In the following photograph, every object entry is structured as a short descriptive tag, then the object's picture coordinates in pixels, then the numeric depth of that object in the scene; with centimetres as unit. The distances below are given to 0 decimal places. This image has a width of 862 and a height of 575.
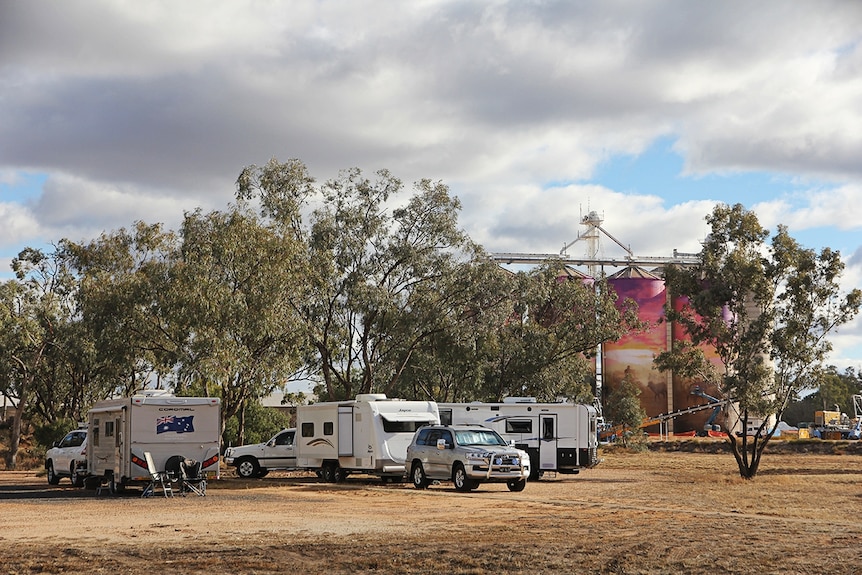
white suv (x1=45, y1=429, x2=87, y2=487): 3139
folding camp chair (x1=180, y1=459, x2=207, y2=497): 2633
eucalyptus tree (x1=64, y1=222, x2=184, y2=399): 3397
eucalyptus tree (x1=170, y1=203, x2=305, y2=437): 3186
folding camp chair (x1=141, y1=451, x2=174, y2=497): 2611
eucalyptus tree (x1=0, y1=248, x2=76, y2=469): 4812
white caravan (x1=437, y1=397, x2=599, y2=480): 3541
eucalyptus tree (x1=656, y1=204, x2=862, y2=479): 3306
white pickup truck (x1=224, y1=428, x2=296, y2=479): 3628
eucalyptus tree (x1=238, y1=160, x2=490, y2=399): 3994
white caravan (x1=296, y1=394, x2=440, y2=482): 3152
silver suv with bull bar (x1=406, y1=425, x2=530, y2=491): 2805
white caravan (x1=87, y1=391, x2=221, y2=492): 2667
